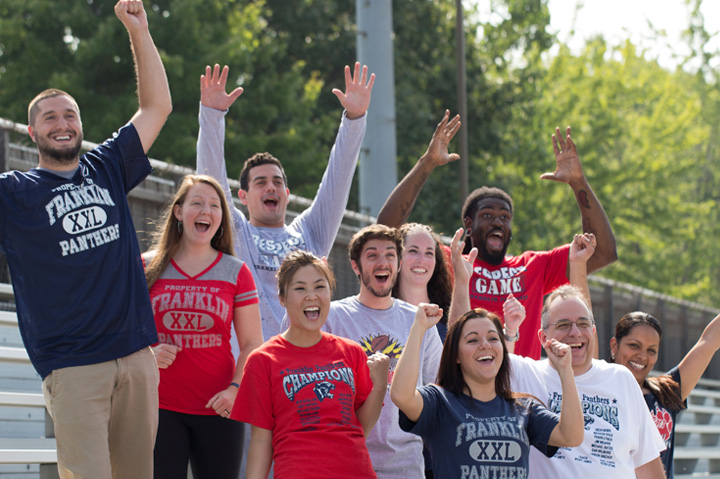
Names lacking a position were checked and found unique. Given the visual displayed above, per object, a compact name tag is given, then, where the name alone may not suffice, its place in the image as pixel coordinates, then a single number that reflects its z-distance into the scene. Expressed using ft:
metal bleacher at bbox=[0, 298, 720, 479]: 35.60
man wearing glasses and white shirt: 28.91
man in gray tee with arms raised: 32.71
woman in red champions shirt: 25.25
